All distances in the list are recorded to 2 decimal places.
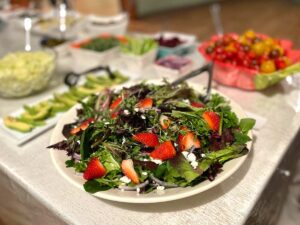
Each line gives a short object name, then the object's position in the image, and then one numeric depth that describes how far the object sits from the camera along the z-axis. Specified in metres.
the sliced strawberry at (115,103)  0.78
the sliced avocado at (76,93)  1.02
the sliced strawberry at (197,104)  0.75
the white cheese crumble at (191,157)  0.62
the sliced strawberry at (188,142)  0.63
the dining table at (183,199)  0.61
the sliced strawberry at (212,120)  0.68
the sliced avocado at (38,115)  0.90
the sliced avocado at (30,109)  0.93
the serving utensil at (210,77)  0.86
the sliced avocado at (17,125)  0.85
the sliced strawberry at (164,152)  0.61
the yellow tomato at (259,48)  1.02
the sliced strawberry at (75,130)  0.73
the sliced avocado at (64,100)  0.98
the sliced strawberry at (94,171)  0.60
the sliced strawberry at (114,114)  0.73
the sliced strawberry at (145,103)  0.74
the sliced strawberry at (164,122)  0.68
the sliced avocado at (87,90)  1.04
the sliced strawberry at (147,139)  0.64
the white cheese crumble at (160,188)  0.60
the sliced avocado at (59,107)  0.95
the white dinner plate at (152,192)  0.57
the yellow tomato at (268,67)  0.93
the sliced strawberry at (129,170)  0.60
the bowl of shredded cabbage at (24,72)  1.01
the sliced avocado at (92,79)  1.10
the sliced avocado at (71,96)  1.01
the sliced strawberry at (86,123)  0.72
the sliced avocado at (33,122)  0.88
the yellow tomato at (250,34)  1.12
